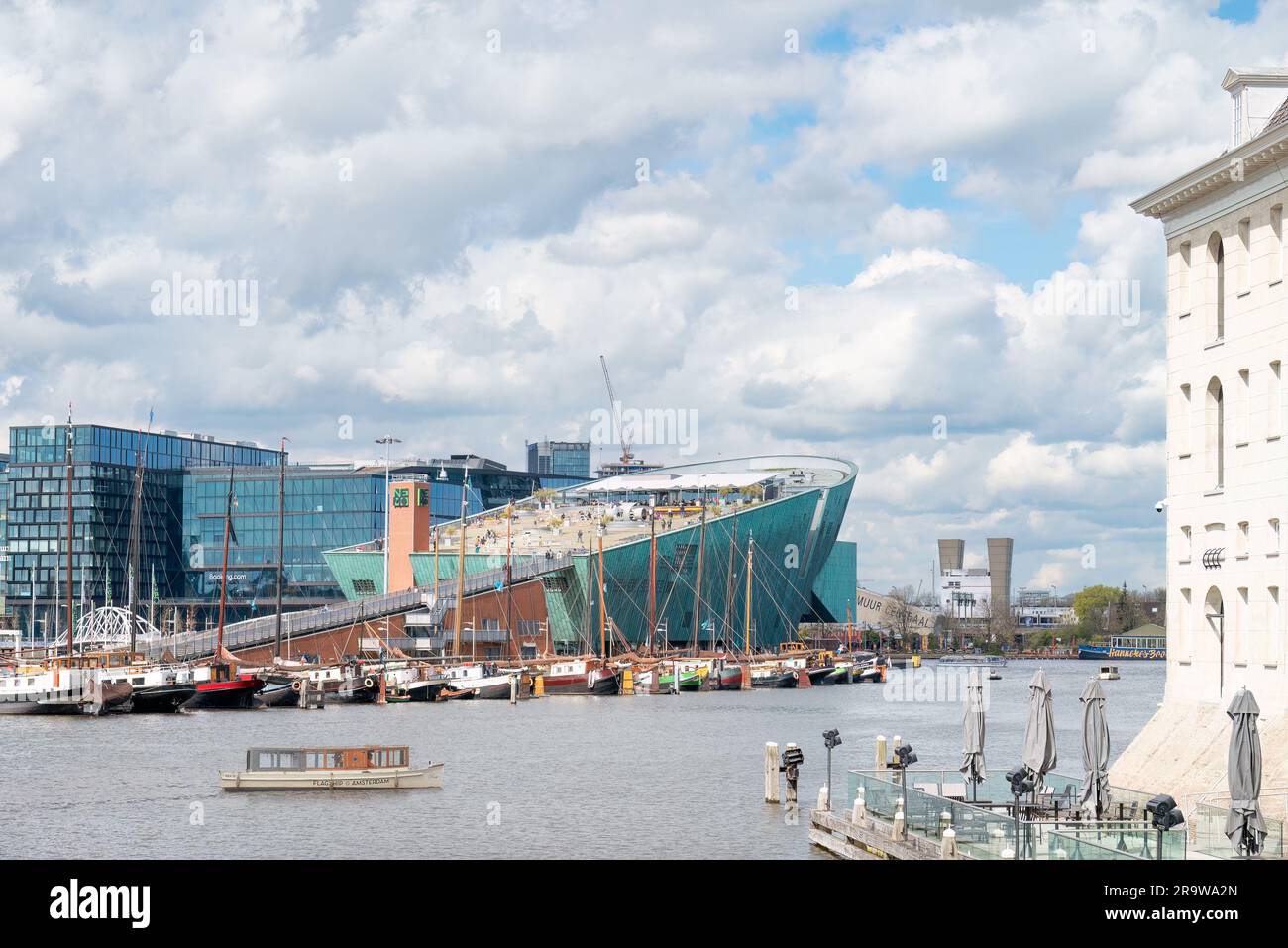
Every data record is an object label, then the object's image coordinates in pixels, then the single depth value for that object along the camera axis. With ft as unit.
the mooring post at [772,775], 162.40
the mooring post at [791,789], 156.35
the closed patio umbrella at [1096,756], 104.17
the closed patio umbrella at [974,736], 117.39
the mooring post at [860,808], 117.60
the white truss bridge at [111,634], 465.06
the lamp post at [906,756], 125.18
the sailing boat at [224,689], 323.37
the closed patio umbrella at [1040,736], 110.11
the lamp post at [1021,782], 104.68
